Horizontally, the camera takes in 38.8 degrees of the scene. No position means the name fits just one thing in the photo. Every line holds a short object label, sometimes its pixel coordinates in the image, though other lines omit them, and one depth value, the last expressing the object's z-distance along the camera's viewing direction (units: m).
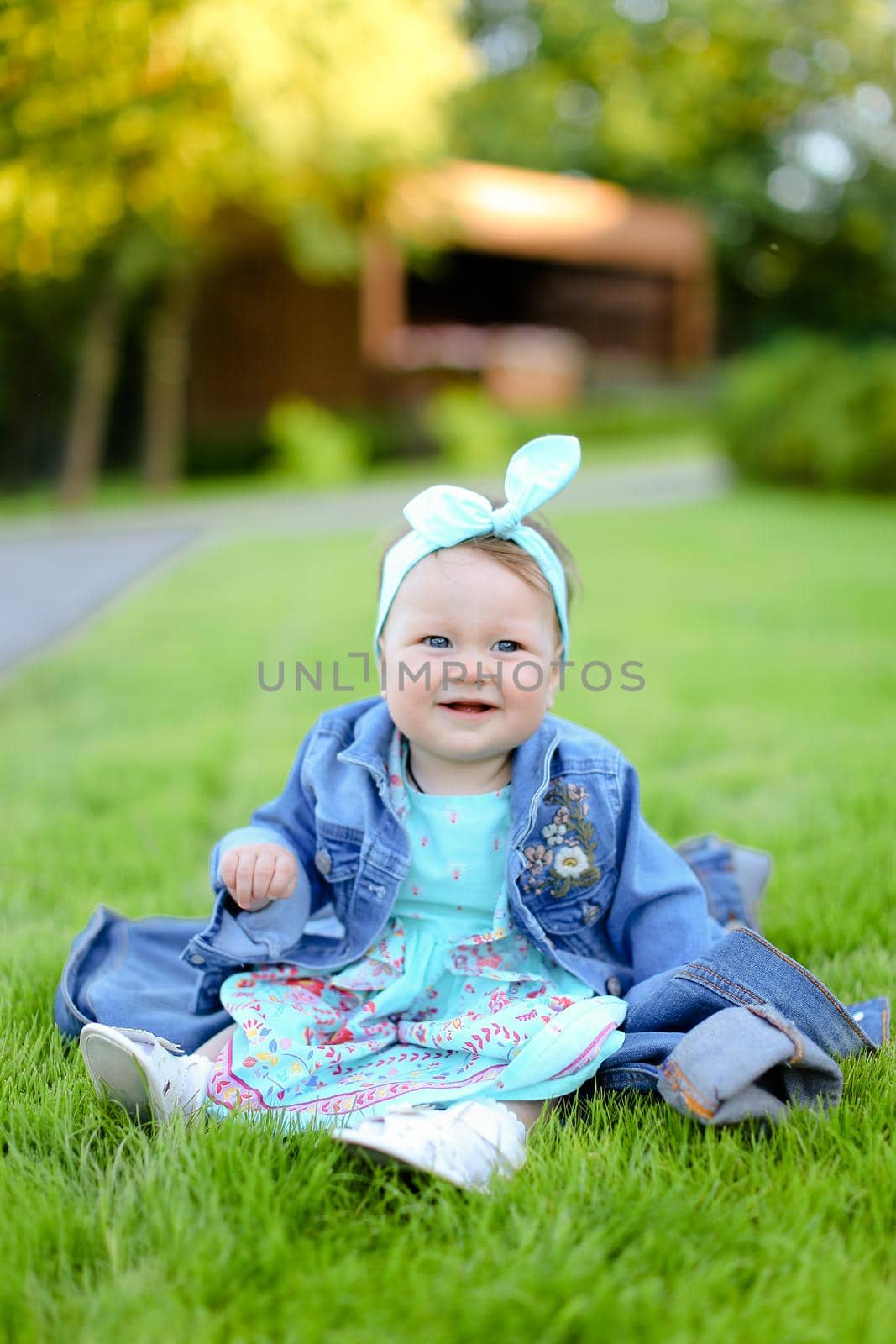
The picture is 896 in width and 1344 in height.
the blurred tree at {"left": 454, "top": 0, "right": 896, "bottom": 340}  25.41
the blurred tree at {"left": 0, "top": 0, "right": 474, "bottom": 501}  5.61
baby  1.93
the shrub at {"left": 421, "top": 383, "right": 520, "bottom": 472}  16.39
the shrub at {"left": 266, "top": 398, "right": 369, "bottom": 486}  16.36
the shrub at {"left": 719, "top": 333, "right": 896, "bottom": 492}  12.19
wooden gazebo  17.33
